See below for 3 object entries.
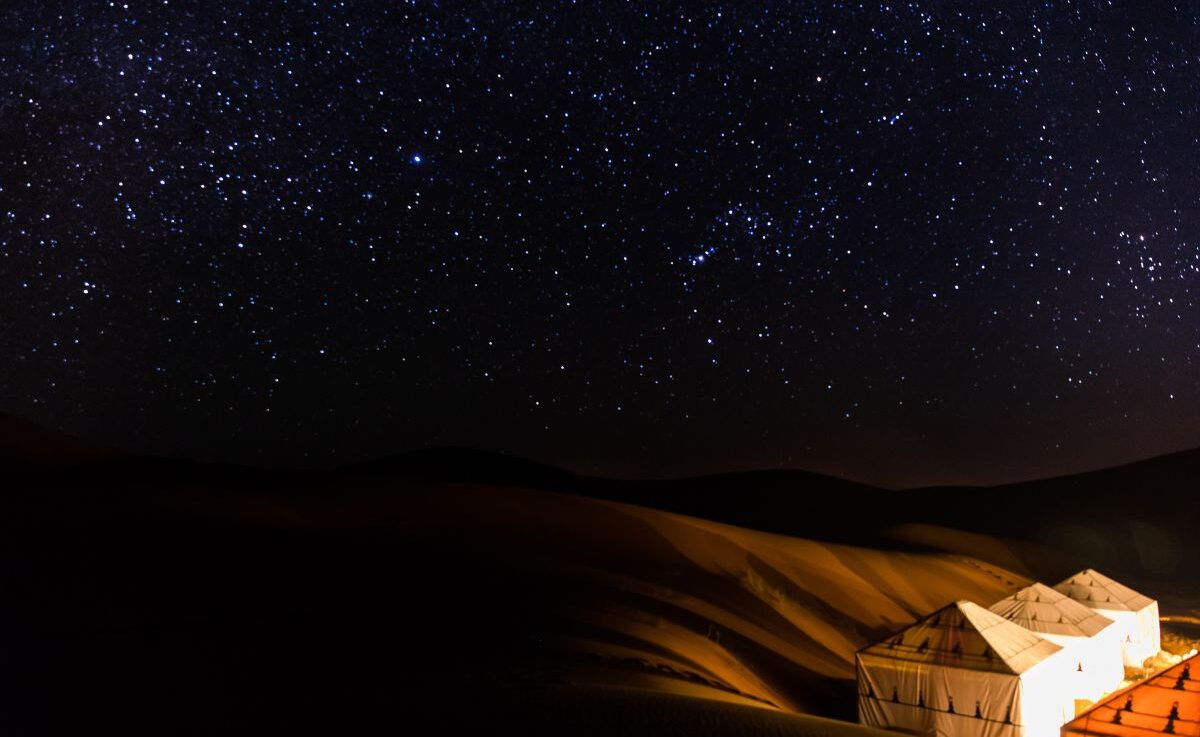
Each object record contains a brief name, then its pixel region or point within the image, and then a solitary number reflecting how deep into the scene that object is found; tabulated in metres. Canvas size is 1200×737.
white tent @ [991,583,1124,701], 16.05
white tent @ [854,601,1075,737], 12.17
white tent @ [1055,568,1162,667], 20.02
